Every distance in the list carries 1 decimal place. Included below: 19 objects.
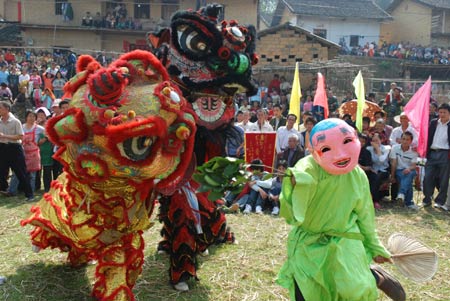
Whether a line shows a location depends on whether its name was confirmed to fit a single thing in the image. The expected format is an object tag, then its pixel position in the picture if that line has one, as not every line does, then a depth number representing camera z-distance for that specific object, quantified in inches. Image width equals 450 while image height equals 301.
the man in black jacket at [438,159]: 312.2
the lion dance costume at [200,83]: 175.6
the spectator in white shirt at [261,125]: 362.6
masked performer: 124.0
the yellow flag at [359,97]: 344.5
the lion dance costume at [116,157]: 132.4
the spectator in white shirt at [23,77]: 558.6
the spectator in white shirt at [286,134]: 341.4
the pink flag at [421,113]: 317.1
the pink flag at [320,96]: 390.9
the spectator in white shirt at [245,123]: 370.9
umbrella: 411.4
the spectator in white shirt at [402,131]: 329.1
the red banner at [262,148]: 273.0
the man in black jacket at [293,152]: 306.7
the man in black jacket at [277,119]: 427.2
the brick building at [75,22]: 1021.2
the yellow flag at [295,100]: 376.2
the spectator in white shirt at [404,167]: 321.4
